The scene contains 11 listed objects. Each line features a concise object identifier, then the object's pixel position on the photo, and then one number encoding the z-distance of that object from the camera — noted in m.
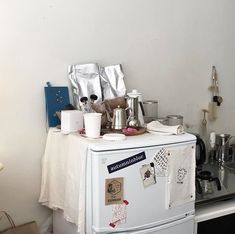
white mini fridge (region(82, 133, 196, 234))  1.57
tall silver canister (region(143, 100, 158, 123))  2.28
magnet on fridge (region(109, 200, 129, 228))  1.59
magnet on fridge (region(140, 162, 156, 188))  1.64
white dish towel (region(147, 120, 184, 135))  1.82
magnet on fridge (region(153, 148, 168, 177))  1.68
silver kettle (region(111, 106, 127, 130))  1.85
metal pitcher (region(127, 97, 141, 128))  1.91
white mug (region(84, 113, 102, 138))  1.71
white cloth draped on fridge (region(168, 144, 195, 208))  1.72
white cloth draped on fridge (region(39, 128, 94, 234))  1.62
